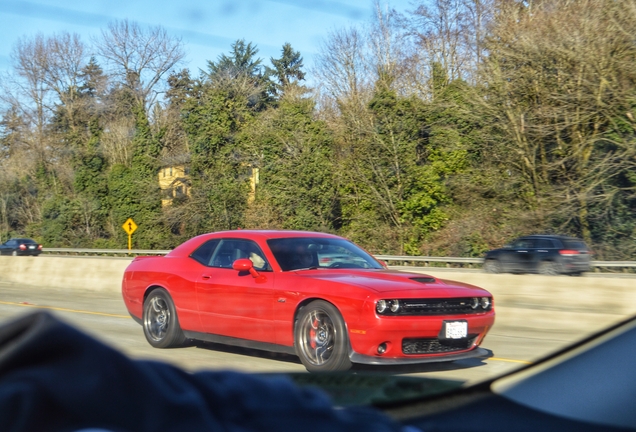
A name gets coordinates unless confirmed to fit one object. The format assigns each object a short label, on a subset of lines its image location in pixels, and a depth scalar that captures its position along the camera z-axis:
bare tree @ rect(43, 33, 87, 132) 50.59
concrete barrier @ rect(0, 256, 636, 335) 11.54
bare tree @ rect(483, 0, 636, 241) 28.55
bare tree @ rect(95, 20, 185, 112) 54.59
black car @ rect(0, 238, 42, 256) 46.88
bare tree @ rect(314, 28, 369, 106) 44.56
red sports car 6.91
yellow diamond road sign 44.54
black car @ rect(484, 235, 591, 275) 23.86
